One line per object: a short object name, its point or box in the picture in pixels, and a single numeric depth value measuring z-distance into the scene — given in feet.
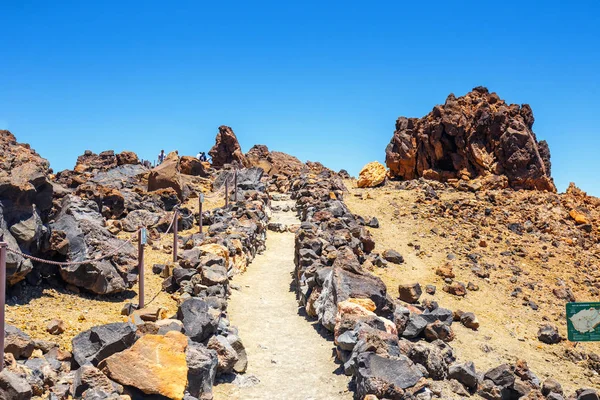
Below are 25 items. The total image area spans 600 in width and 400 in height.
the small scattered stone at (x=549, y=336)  50.34
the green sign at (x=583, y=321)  27.25
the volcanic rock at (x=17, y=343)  20.86
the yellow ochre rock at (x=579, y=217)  93.00
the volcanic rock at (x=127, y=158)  111.96
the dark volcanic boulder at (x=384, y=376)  22.88
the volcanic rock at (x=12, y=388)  17.85
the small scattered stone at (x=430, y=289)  56.80
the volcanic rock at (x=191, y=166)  121.70
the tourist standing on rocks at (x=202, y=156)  157.10
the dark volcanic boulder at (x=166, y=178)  85.40
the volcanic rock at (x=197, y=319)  27.73
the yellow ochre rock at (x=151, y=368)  20.88
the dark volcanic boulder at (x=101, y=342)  22.03
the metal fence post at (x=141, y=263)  33.37
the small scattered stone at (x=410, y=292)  46.73
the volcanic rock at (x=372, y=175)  118.93
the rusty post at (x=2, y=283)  19.92
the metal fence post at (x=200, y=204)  59.00
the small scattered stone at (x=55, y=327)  25.18
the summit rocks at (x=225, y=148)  162.91
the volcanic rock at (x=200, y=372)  23.44
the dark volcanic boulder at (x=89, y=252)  33.17
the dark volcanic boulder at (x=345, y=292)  34.42
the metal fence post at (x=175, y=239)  44.93
